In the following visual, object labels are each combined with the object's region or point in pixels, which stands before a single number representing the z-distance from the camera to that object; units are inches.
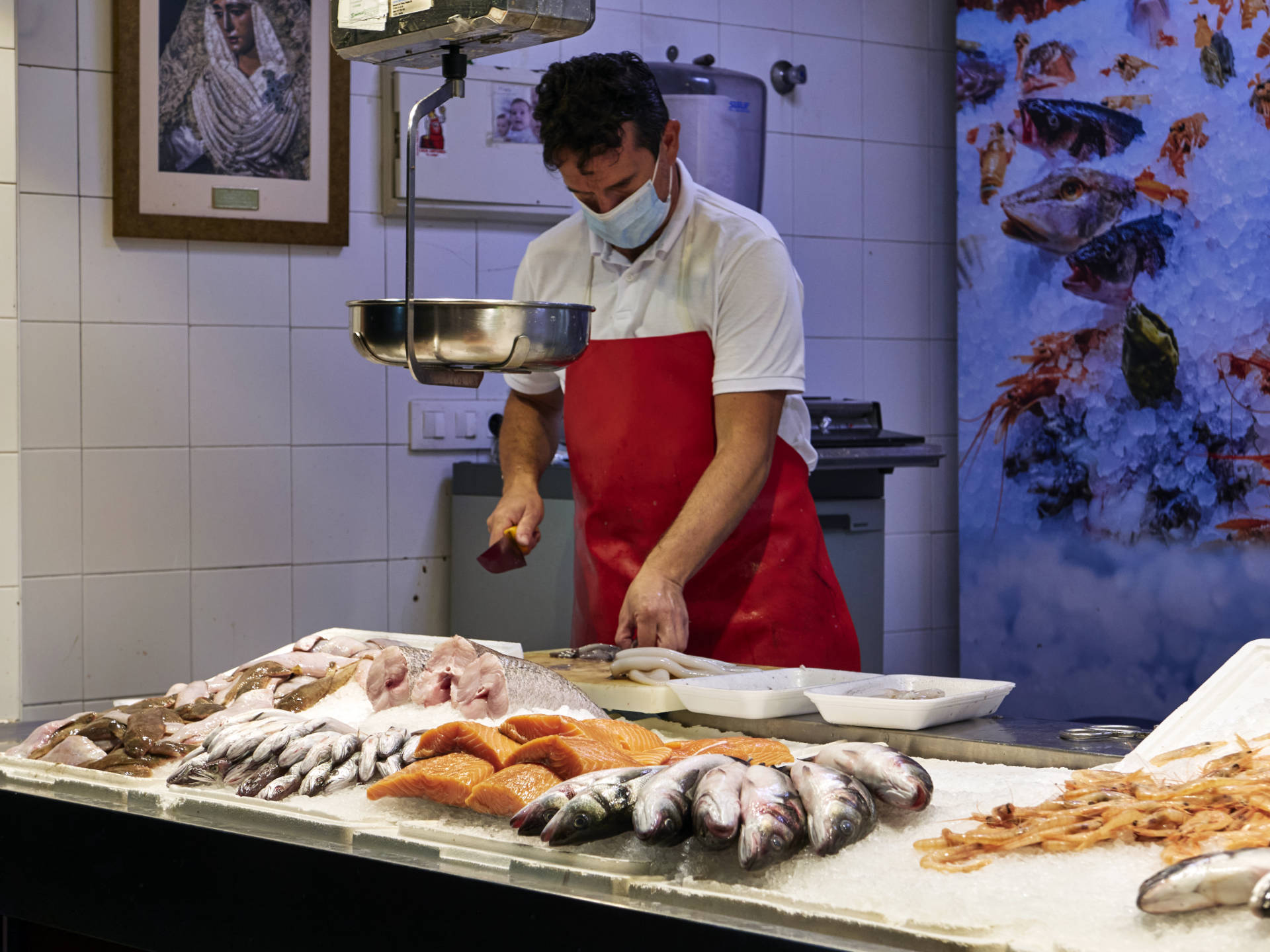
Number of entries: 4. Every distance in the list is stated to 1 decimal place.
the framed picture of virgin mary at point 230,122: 140.9
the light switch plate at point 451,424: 156.9
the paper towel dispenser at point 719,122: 156.6
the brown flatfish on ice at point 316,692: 76.1
